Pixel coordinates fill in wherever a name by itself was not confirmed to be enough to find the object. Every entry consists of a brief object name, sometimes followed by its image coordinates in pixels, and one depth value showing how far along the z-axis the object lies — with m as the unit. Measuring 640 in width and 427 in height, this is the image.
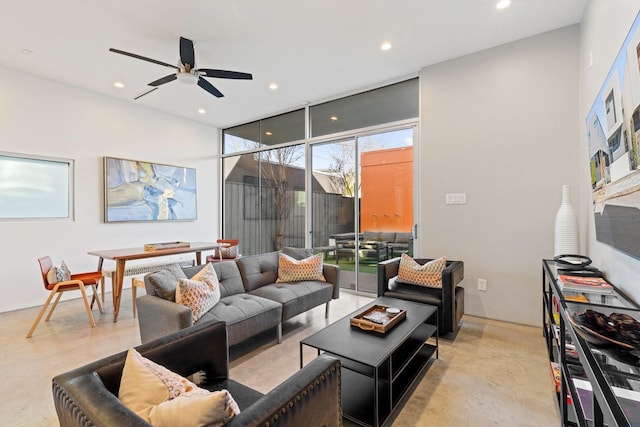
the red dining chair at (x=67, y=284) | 3.12
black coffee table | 1.71
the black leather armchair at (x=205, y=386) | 0.85
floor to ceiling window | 4.30
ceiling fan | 3.21
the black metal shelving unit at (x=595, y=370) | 0.77
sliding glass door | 4.27
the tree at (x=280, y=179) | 5.55
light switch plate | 3.60
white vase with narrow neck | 2.70
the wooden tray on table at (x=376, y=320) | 2.01
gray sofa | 2.27
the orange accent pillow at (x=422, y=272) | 3.06
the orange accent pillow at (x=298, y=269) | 3.46
